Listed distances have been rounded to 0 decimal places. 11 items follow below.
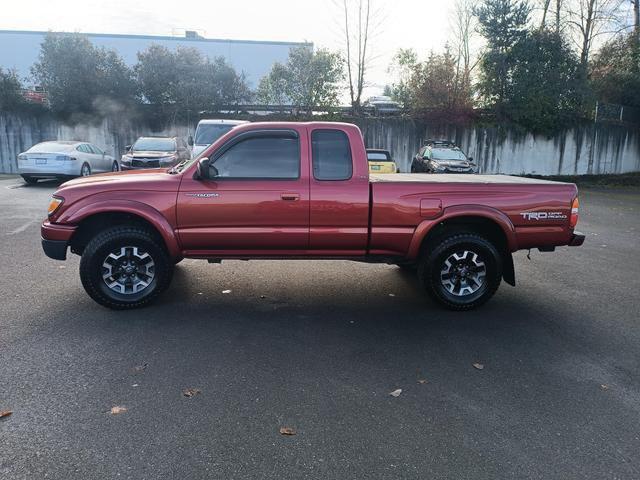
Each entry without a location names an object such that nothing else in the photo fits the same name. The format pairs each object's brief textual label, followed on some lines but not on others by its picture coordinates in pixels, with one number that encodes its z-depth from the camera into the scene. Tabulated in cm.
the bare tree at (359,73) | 2547
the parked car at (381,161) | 1374
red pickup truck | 510
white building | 3306
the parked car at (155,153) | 1491
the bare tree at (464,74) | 2364
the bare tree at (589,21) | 2680
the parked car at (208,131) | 1388
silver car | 1506
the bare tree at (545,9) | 2705
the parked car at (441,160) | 1664
